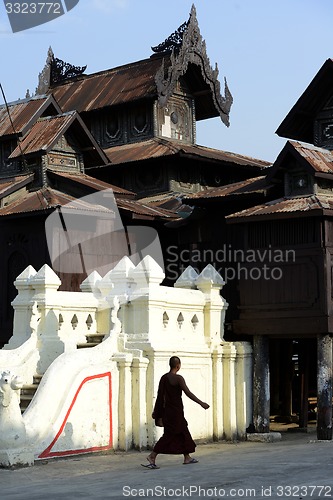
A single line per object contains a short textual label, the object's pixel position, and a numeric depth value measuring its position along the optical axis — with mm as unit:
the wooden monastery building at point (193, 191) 19344
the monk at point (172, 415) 14203
